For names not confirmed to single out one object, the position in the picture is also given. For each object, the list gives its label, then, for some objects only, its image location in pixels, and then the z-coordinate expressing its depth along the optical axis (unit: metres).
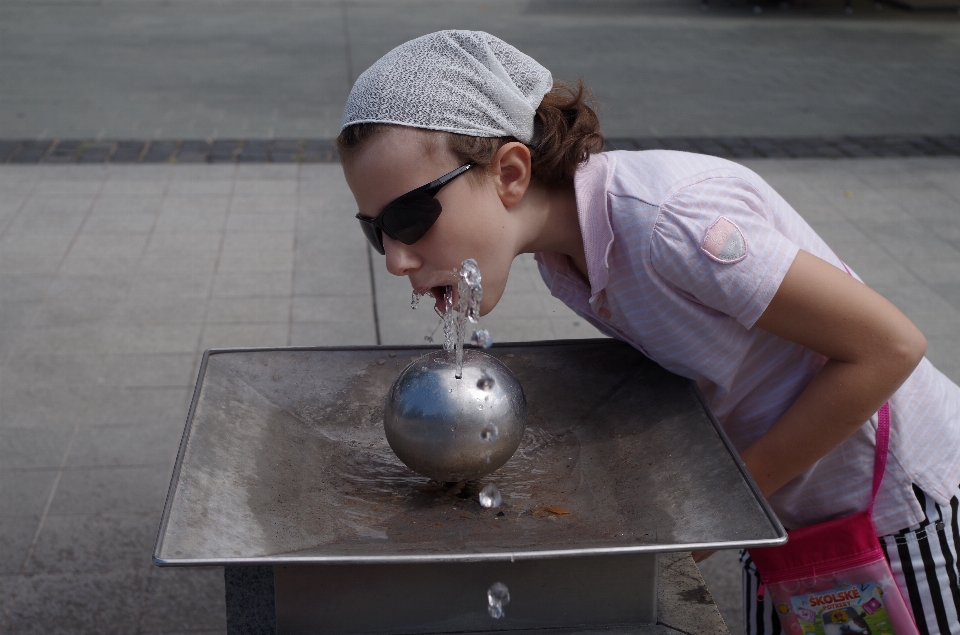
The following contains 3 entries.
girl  1.33
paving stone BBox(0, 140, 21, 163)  5.93
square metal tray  1.20
